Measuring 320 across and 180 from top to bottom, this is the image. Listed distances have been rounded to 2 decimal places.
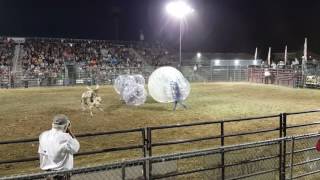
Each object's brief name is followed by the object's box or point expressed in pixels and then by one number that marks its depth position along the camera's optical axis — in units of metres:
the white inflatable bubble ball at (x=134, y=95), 24.72
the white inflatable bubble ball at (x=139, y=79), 26.07
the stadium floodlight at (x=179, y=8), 44.17
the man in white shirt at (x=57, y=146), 6.62
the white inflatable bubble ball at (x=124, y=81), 25.78
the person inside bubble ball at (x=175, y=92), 22.84
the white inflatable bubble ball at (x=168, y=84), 22.83
